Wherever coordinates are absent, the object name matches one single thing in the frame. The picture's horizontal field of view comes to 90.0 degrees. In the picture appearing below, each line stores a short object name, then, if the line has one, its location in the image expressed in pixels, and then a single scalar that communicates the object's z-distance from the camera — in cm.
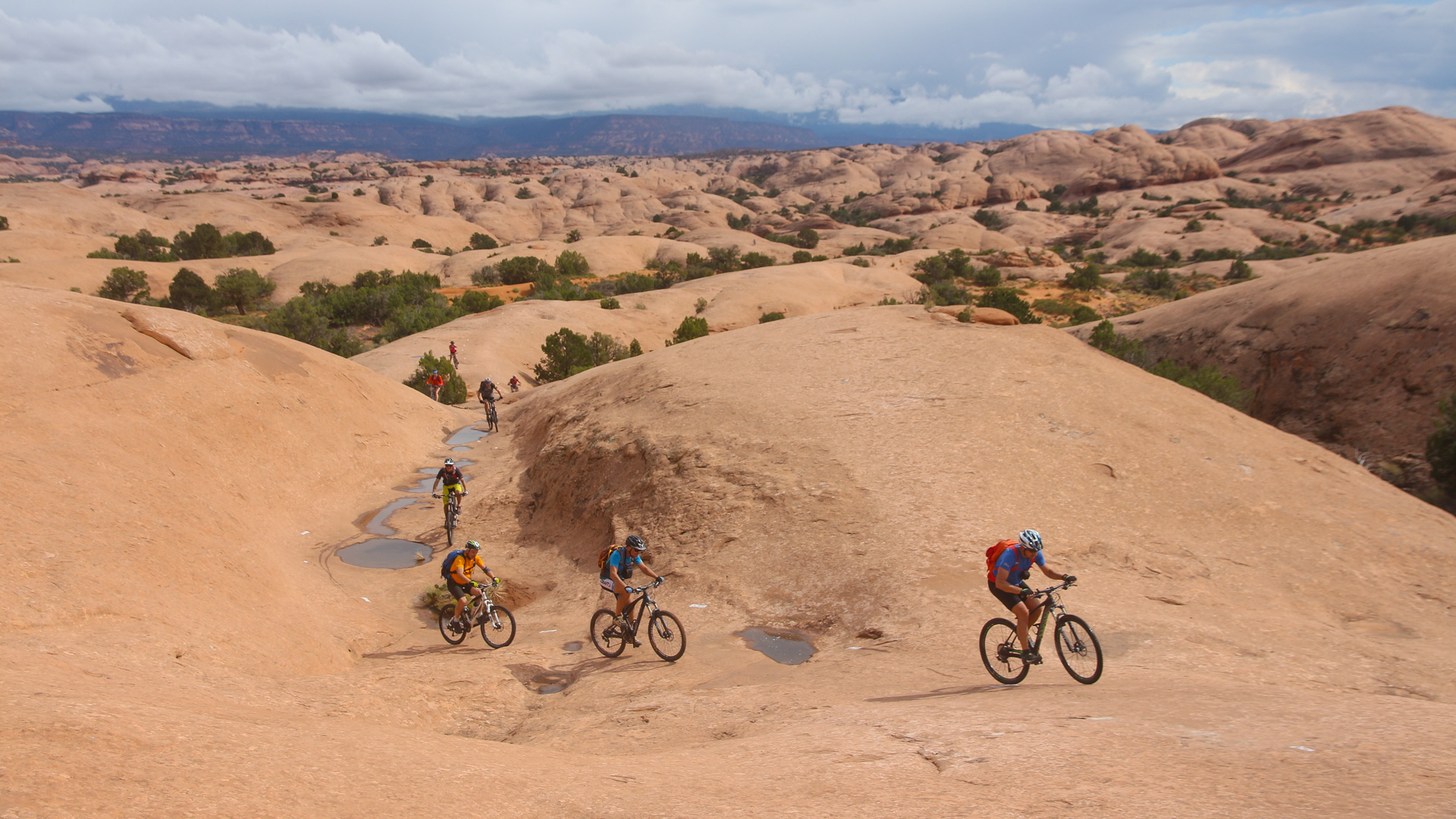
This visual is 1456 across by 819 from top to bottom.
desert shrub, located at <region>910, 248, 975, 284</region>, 4941
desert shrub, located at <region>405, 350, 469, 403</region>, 2655
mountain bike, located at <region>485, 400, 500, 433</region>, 2108
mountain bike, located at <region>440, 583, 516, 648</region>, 1006
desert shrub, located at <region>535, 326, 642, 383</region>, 2809
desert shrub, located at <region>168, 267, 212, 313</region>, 4066
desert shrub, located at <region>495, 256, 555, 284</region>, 5262
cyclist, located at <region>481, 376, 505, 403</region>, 2073
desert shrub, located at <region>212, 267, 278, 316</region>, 4228
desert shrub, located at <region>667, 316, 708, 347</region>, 3089
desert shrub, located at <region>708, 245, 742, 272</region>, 5769
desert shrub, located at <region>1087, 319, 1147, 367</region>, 2459
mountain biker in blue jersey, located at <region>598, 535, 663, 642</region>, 899
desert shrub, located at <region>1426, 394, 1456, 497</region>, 1541
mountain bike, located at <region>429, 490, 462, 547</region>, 1405
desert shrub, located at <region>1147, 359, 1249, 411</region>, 2023
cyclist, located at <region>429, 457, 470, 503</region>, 1376
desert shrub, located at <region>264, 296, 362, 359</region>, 3438
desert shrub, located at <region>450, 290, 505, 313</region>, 4075
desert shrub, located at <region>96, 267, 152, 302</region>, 4069
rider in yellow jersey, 991
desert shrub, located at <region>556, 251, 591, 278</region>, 5409
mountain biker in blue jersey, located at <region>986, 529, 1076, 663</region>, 693
